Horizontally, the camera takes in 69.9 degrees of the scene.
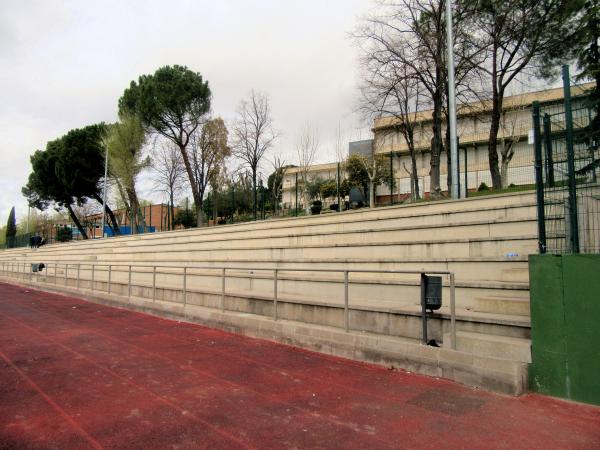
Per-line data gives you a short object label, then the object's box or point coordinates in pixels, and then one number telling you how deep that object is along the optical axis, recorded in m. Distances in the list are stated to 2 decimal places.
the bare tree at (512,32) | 17.12
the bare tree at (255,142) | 30.72
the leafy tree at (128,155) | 35.59
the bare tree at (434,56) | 18.05
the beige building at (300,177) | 26.25
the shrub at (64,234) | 48.78
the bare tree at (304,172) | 25.28
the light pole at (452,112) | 12.99
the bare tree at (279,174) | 32.53
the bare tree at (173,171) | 38.69
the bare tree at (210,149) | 34.47
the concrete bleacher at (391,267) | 6.28
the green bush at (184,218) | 34.29
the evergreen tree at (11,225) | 81.44
